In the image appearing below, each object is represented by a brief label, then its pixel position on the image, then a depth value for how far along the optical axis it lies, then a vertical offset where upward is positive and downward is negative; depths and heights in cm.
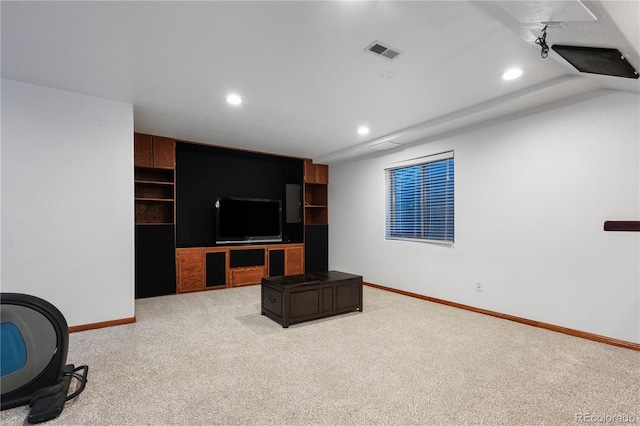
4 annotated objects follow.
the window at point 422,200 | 462 +22
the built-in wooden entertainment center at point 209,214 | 498 -1
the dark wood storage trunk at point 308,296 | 352 -97
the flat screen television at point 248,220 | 570 -13
